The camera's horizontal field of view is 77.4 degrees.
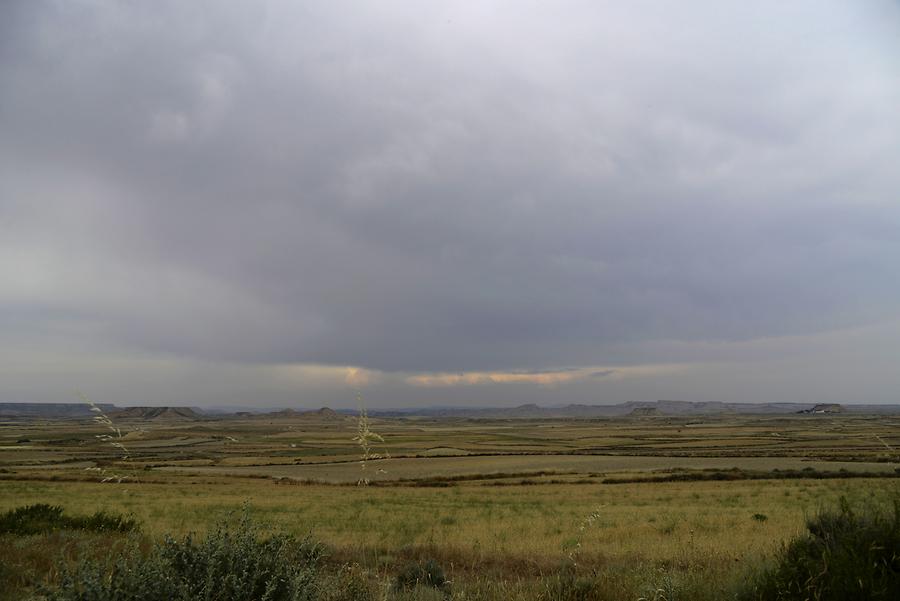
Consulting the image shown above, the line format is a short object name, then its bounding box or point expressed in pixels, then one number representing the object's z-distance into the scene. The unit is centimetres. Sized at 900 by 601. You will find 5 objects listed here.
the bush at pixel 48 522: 1196
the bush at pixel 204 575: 342
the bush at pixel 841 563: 406
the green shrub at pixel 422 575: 734
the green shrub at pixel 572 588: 563
